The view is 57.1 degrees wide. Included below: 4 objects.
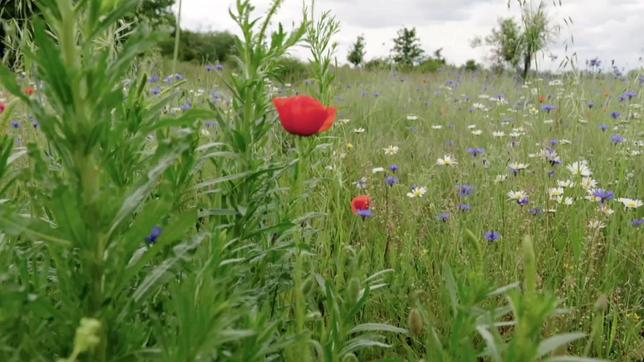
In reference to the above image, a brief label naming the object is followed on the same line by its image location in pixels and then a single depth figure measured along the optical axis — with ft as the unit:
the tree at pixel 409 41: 150.20
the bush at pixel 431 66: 38.99
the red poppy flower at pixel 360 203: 6.68
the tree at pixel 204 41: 79.04
